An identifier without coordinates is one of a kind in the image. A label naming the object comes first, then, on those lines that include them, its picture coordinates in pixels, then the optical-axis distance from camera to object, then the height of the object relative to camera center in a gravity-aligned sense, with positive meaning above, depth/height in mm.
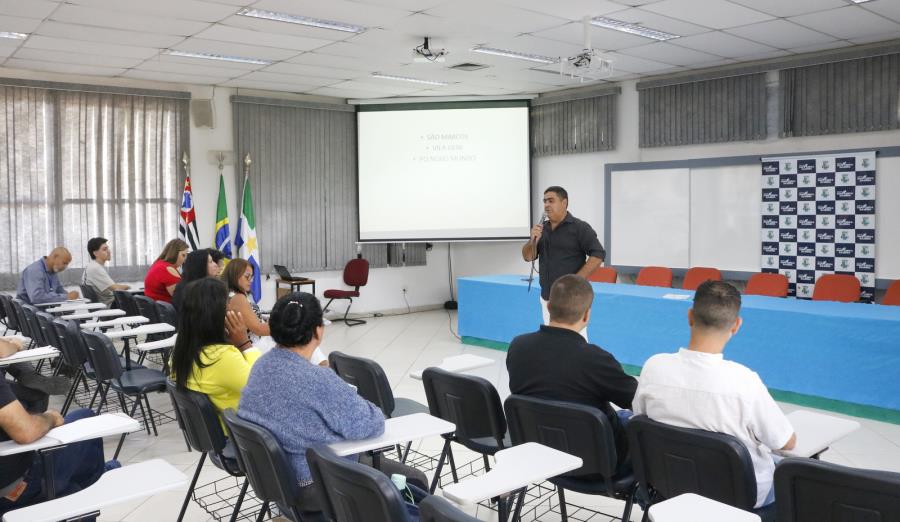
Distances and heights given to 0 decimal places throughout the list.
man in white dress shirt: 2348 -519
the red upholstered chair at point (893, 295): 6527 -566
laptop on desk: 9602 -451
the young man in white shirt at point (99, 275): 7418 -351
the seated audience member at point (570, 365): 2771 -497
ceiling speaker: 9227 +1572
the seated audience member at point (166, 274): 6559 -306
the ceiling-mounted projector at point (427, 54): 7040 +1767
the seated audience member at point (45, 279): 6969 -359
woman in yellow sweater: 3188 -494
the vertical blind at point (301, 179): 9758 +805
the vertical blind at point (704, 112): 7988 +1376
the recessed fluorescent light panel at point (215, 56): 7371 +1858
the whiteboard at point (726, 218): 8062 +169
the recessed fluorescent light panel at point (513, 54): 7395 +1863
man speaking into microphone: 5492 -63
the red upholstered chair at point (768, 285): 7336 -524
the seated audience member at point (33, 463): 2508 -820
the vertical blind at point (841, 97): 6992 +1327
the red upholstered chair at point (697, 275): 7984 -454
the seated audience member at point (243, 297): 4344 -348
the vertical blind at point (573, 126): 9344 +1423
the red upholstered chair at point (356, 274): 10078 -501
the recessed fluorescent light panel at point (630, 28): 6295 +1814
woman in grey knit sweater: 2441 -549
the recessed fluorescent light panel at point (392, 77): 8711 +1893
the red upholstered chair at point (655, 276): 8188 -477
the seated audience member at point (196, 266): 5246 -191
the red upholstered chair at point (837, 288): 6945 -537
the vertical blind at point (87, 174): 8094 +766
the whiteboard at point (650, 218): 8672 +195
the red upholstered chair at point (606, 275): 8352 -460
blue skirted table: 5000 -829
